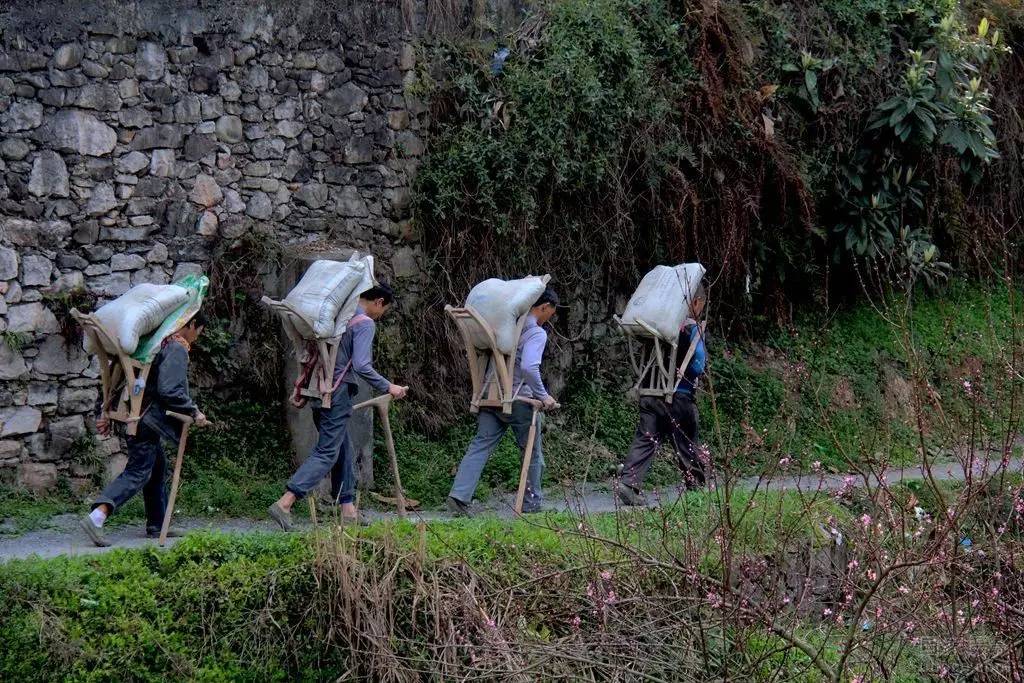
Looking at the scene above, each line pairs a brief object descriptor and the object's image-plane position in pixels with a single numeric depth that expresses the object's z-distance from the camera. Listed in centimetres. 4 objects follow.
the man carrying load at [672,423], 1872
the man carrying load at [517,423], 1756
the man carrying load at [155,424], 1555
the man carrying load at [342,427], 1637
